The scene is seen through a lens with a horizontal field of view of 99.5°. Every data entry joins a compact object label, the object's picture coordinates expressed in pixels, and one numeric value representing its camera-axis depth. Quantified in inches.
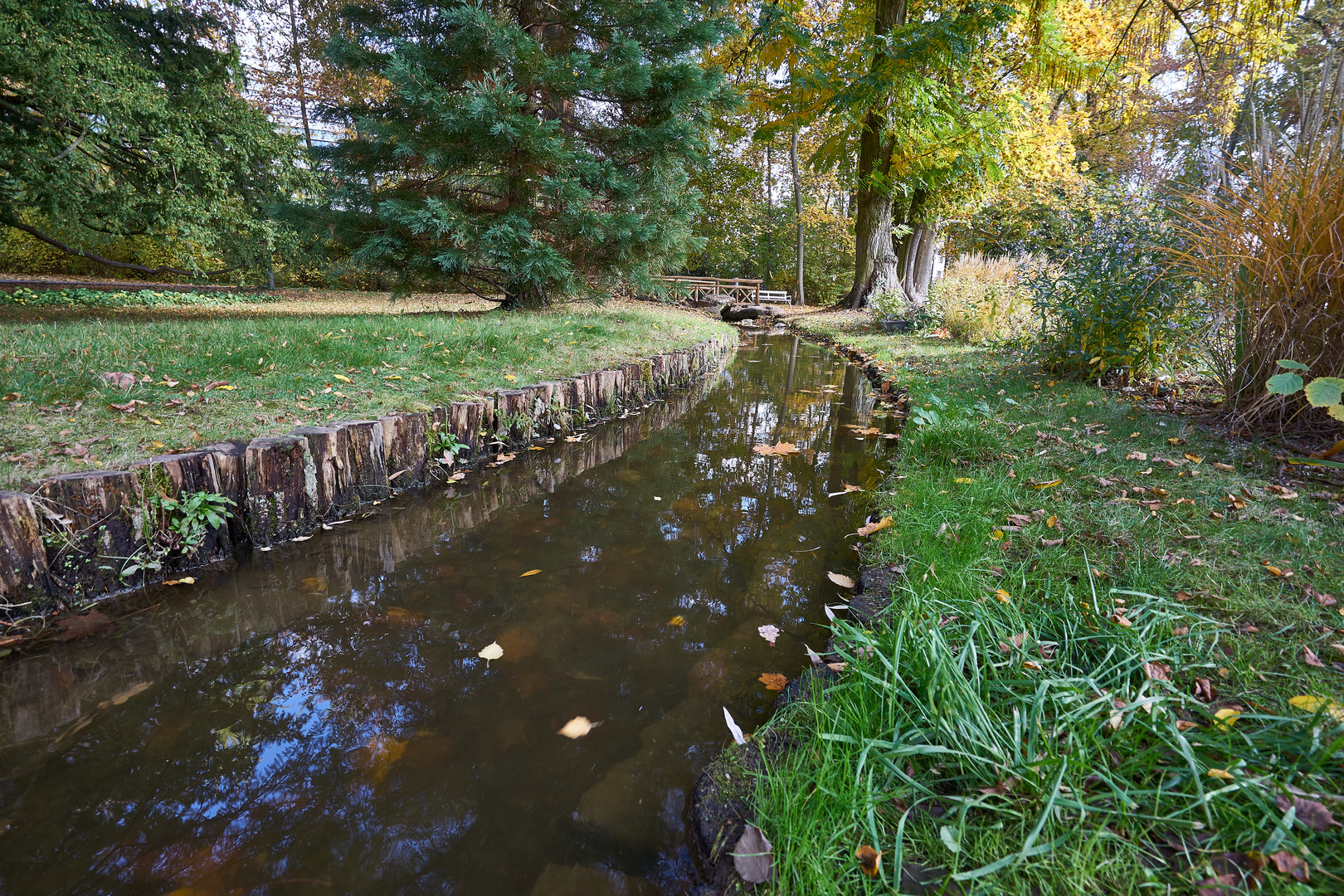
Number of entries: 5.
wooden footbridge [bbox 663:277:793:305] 647.1
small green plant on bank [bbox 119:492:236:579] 88.0
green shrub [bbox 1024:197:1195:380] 157.1
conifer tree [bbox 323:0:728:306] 249.3
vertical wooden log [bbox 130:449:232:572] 87.7
